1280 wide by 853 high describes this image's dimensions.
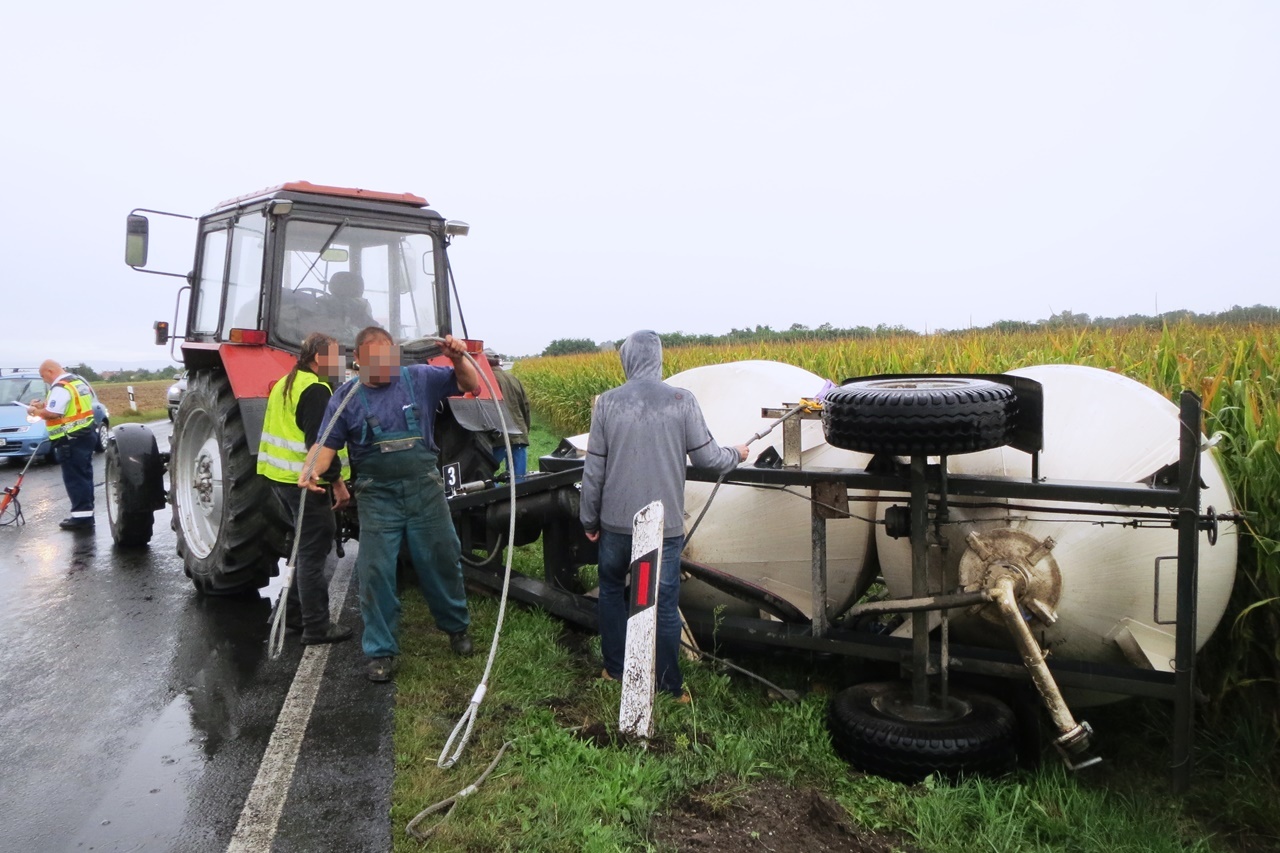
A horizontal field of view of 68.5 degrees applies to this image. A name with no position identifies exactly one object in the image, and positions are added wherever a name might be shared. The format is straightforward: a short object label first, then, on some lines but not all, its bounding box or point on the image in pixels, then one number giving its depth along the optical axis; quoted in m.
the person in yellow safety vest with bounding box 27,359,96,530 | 9.12
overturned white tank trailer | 3.34
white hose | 3.73
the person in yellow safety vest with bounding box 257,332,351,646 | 5.23
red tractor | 6.00
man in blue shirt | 4.80
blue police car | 14.61
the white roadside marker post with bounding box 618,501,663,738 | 3.84
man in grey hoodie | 4.18
